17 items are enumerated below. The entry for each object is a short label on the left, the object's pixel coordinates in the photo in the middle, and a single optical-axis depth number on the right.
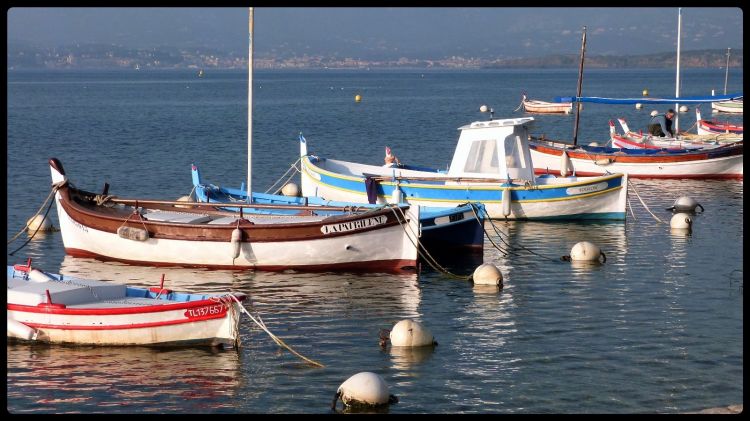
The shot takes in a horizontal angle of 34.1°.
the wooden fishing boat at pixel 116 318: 19.02
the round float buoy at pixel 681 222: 32.06
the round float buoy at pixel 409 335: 19.62
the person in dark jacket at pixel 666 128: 49.50
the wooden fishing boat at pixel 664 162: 42.69
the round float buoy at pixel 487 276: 24.78
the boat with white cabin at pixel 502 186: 32.41
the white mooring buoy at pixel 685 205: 35.25
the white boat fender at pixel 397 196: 30.42
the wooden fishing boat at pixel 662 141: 47.81
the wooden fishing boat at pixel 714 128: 57.47
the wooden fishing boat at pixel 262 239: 25.48
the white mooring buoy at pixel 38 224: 31.23
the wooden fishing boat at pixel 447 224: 27.56
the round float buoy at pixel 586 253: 27.42
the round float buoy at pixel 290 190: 38.56
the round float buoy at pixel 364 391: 16.30
